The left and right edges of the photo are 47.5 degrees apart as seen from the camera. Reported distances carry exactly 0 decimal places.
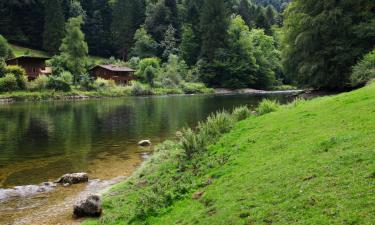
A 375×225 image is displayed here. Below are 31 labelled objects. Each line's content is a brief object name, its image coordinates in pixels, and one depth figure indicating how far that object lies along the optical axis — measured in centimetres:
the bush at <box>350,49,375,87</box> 4246
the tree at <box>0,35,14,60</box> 11394
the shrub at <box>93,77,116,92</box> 10381
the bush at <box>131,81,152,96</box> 10850
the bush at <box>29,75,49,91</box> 9338
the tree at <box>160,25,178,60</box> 15125
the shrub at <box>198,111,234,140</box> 2147
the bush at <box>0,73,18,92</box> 8706
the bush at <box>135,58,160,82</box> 12341
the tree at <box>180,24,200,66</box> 14188
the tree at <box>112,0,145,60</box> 16550
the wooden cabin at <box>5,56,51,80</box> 10456
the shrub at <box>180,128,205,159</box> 1903
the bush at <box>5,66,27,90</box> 9098
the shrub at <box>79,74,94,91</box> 10262
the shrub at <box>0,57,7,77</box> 9119
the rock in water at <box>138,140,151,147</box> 3162
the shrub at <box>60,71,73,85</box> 9749
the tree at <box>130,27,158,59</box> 15238
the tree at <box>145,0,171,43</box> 16559
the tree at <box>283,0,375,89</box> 5441
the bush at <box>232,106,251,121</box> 2611
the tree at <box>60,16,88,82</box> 11194
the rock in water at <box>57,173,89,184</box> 2095
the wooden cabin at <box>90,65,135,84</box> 12381
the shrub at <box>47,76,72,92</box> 9531
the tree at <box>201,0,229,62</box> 13250
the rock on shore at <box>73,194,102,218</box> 1542
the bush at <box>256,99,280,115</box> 2582
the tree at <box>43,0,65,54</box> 14038
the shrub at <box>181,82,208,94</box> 11731
